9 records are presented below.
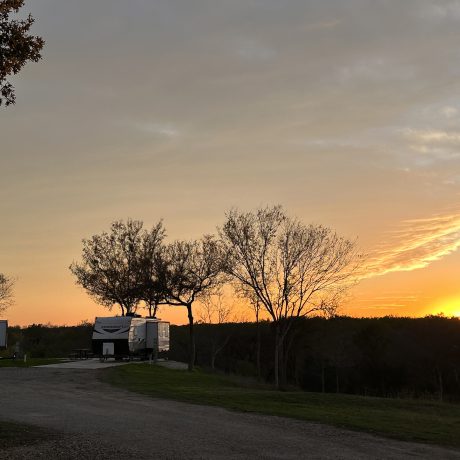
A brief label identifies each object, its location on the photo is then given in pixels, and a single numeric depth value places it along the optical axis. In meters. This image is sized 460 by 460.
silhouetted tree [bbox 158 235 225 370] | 44.16
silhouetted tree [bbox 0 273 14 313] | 75.06
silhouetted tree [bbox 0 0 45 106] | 11.50
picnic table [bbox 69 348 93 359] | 49.28
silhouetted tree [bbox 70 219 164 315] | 58.75
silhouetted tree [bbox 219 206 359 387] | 41.00
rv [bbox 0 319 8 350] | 53.03
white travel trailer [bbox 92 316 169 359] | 43.88
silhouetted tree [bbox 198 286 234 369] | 62.61
